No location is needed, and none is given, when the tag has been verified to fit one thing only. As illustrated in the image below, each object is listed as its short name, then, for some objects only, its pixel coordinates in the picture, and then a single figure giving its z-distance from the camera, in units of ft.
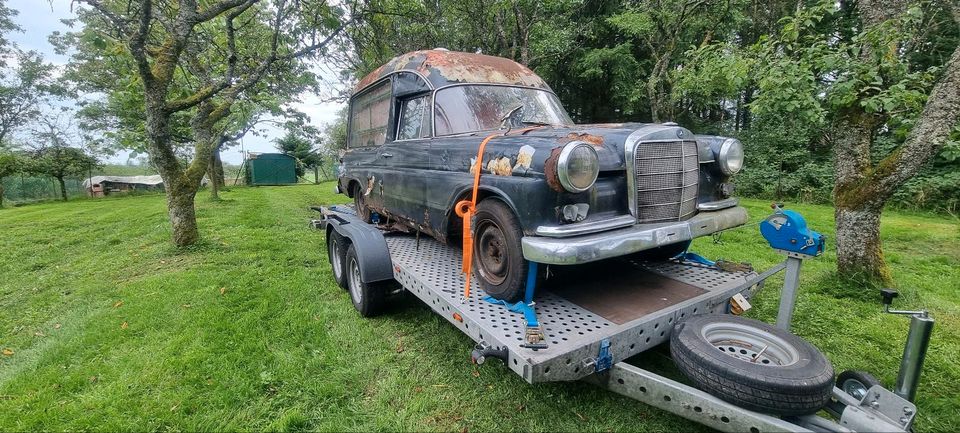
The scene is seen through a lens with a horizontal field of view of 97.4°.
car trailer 6.06
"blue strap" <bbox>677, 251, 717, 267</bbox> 12.37
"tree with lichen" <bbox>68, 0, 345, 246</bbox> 18.83
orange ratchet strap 9.39
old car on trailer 8.18
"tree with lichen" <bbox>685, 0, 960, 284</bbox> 11.86
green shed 86.69
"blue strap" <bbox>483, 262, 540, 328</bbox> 8.60
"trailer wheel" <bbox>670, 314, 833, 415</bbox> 5.85
